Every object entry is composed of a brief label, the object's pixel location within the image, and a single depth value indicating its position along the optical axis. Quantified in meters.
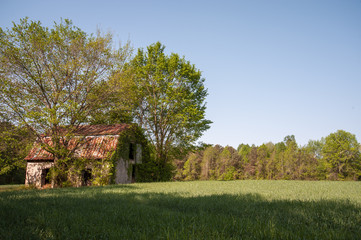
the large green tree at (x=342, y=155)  48.22
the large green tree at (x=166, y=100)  26.48
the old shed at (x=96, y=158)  21.38
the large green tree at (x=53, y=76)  18.19
